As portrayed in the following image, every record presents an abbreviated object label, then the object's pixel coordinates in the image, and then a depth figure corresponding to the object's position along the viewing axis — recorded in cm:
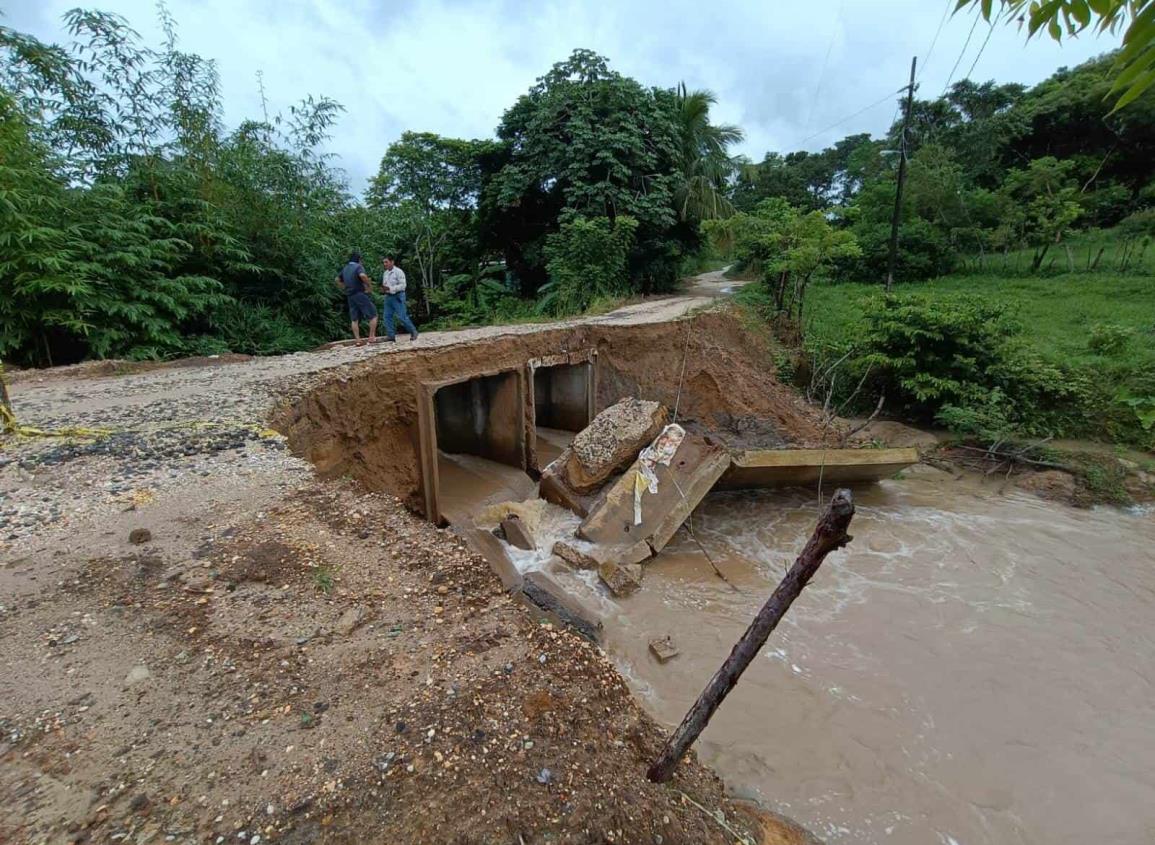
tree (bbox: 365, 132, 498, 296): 1739
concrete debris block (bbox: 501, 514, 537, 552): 675
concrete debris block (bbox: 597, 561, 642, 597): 596
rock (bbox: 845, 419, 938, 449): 1019
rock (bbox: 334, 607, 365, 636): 265
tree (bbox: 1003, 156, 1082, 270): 1806
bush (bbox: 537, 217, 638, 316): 1427
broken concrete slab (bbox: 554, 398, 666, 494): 743
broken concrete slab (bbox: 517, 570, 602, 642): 432
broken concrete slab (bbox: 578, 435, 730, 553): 673
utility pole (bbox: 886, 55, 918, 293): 1432
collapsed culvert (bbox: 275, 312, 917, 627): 665
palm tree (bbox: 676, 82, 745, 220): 1625
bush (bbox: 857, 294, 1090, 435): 981
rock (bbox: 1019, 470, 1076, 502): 836
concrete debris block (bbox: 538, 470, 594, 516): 747
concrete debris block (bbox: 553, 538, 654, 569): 639
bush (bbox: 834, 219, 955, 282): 2066
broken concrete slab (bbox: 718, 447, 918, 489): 767
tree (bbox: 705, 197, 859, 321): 1283
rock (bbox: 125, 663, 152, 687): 225
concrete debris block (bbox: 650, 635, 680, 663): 489
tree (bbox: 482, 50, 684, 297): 1474
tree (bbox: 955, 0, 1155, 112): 97
